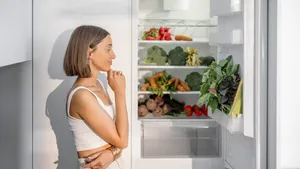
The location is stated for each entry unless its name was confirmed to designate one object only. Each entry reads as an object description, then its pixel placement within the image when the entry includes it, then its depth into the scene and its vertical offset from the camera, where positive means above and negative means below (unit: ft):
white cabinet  6.51 +0.76
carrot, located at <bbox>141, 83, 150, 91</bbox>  10.24 +0.00
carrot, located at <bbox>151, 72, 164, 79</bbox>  10.34 +0.23
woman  7.02 -0.23
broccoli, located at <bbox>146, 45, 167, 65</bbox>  10.16 +0.58
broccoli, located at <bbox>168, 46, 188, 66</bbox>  10.14 +0.58
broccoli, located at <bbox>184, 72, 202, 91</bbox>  10.27 +0.11
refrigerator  7.00 +0.07
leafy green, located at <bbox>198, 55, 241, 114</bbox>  7.52 +0.03
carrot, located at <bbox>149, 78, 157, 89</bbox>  10.16 +0.08
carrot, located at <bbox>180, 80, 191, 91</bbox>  10.11 +0.02
